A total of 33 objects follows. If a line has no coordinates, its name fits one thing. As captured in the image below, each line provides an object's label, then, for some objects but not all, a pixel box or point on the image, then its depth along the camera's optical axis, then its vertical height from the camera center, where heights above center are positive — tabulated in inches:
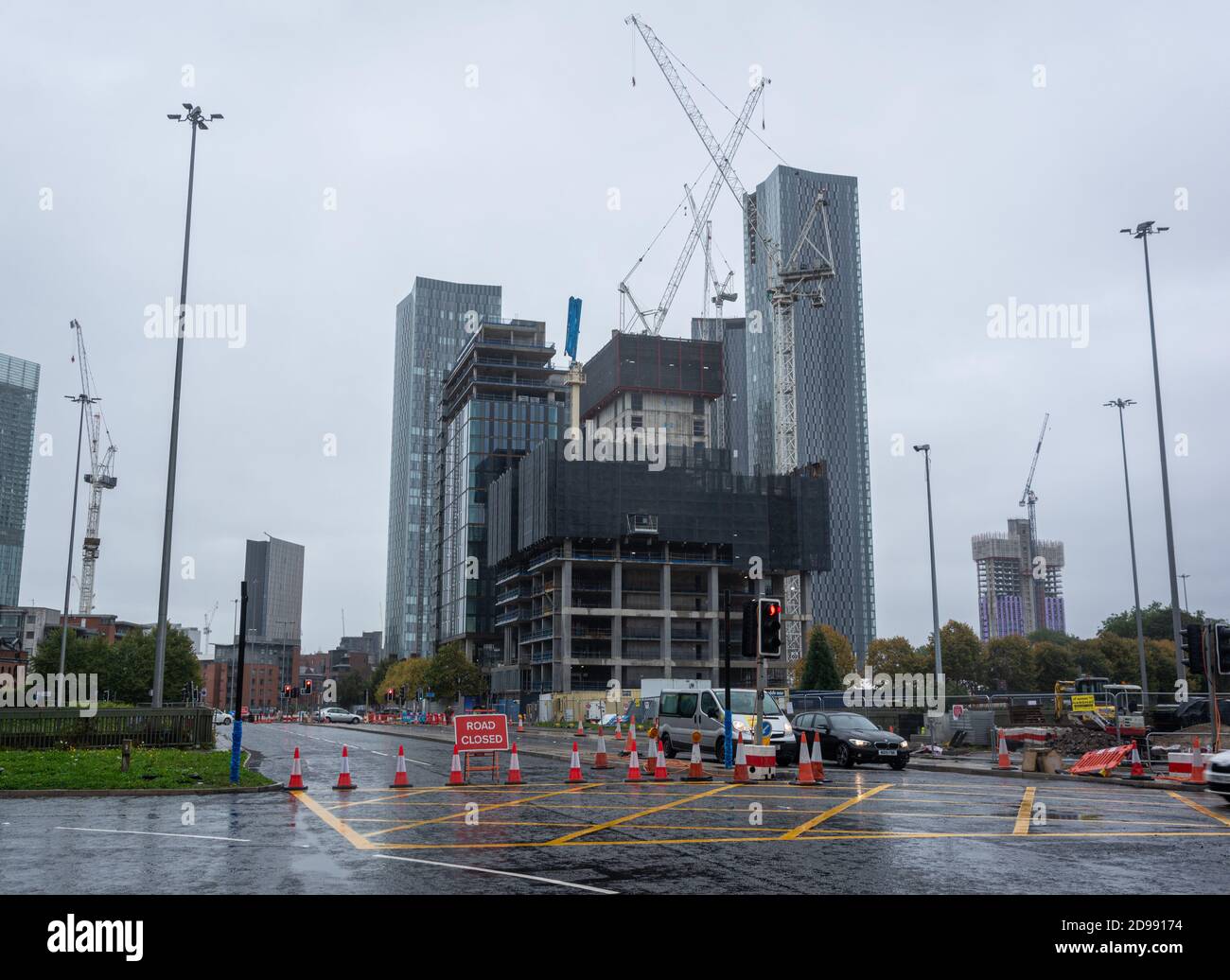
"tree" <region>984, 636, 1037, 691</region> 4923.7 +2.4
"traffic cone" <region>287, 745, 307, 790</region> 746.8 -78.3
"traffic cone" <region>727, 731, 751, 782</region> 822.5 -77.5
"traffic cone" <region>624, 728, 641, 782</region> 837.8 -80.2
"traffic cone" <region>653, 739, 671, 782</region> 843.4 -83.1
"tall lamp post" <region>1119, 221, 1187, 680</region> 1327.5 +280.8
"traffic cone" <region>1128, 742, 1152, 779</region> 911.4 -89.2
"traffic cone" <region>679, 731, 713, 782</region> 836.6 -83.6
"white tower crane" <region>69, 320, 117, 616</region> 5733.3 +915.3
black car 1042.7 -74.1
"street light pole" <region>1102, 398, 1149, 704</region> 1895.8 +237.7
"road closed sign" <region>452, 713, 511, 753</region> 819.4 -52.1
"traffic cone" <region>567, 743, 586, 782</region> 828.6 -81.0
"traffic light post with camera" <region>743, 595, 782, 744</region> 840.9 +30.8
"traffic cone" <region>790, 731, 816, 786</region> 791.1 -79.1
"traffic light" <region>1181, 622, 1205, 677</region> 816.9 +14.8
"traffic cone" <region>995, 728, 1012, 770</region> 1025.5 -91.6
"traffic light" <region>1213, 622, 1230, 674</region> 804.6 +16.5
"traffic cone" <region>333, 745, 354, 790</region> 749.9 -80.3
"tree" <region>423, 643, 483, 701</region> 4527.6 -40.8
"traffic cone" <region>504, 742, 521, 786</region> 776.9 -79.3
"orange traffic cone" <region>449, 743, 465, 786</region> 778.8 -80.6
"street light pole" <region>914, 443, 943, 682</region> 1748.3 +98.2
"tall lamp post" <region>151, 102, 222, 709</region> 1056.8 +209.2
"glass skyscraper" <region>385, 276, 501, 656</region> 7283.5 +576.5
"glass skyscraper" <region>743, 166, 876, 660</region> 5903.1 +2506.0
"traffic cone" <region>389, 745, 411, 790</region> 767.7 -80.3
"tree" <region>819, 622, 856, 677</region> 4800.7 +65.5
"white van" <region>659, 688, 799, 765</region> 1066.1 -55.8
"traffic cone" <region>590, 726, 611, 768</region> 963.7 -83.6
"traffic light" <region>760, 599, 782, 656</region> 844.6 +29.5
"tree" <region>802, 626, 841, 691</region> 3120.1 -8.4
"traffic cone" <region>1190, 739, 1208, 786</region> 838.5 -81.9
